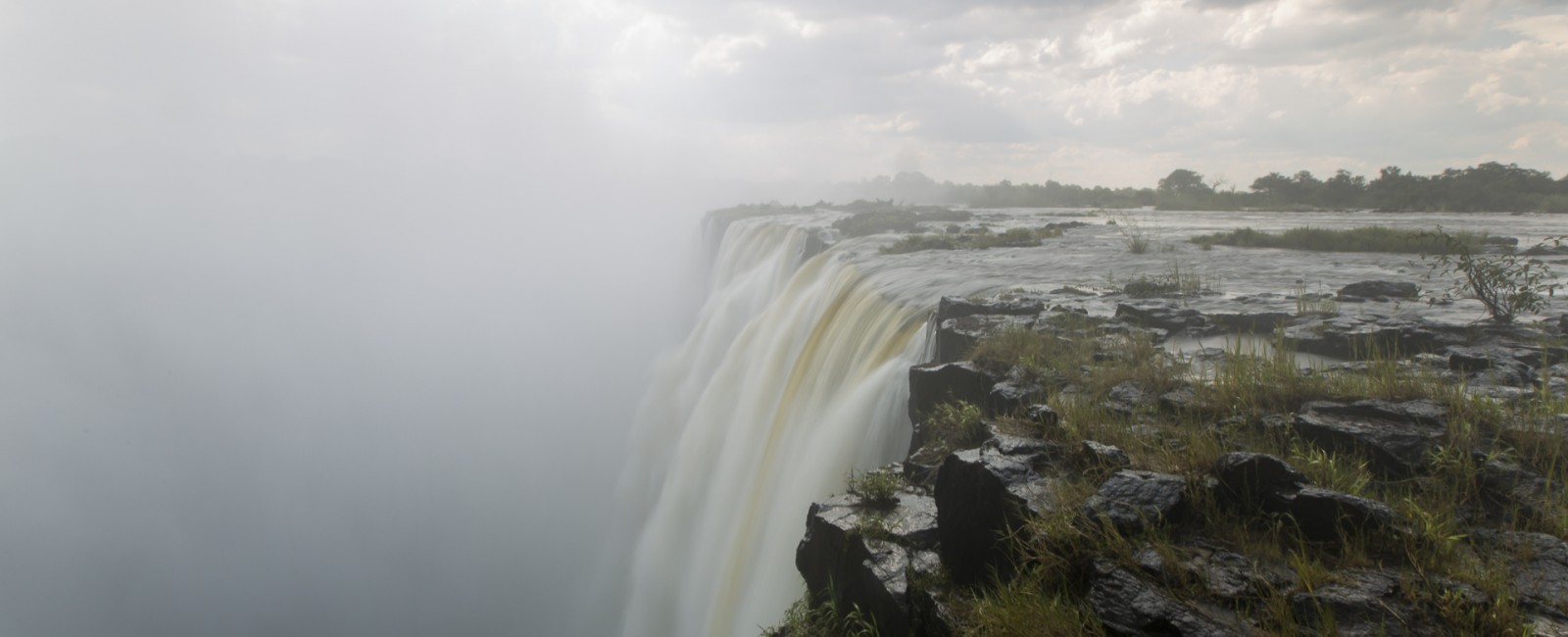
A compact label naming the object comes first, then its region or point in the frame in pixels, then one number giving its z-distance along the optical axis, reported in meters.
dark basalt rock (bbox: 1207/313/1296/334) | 8.36
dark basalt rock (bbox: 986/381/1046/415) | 6.32
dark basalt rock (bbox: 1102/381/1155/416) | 5.74
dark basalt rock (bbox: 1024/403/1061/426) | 5.61
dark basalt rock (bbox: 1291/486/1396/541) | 3.70
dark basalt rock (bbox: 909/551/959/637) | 4.24
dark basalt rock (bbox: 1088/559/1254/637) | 3.26
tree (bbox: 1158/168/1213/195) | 40.28
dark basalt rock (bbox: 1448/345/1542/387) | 5.91
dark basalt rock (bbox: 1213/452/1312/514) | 4.00
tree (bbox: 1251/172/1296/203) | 34.00
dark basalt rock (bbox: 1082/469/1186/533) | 4.05
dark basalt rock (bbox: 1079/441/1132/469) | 4.72
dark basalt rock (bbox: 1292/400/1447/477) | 4.55
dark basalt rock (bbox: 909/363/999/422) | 6.96
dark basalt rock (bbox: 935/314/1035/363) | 8.42
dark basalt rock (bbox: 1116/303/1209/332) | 8.63
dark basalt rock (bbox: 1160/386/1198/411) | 5.66
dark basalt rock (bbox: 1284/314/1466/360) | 7.14
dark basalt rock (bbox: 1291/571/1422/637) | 3.15
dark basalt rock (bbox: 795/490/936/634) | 4.70
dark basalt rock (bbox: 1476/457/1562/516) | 4.02
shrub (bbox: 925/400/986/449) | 6.32
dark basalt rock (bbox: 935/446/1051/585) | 4.39
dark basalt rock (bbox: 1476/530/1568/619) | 3.24
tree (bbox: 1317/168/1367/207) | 29.92
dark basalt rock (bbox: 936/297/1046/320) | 9.54
